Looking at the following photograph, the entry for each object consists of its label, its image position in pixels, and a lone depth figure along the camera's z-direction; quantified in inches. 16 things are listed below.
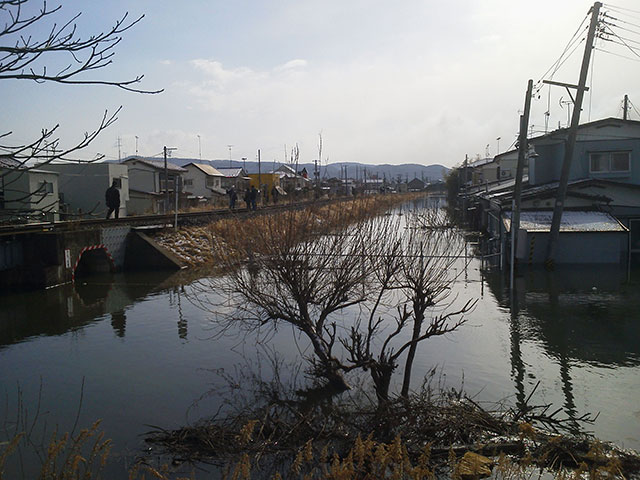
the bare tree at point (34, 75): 133.6
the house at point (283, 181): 3296.3
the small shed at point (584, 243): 1063.6
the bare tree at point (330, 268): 403.9
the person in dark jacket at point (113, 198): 1169.7
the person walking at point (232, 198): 1601.9
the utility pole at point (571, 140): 908.1
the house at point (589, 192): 1069.8
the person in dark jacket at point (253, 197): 1433.3
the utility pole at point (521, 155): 902.4
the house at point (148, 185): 1899.6
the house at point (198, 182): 2637.8
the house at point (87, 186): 1667.1
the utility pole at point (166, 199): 1668.7
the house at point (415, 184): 5378.9
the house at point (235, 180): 2902.8
